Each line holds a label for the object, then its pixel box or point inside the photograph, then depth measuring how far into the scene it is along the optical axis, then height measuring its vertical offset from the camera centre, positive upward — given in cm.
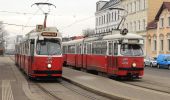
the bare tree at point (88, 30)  9135 +723
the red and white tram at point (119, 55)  1766 -12
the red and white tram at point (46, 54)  1644 -6
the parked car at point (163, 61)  3559 -96
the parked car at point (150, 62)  3895 -118
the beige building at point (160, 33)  4316 +305
